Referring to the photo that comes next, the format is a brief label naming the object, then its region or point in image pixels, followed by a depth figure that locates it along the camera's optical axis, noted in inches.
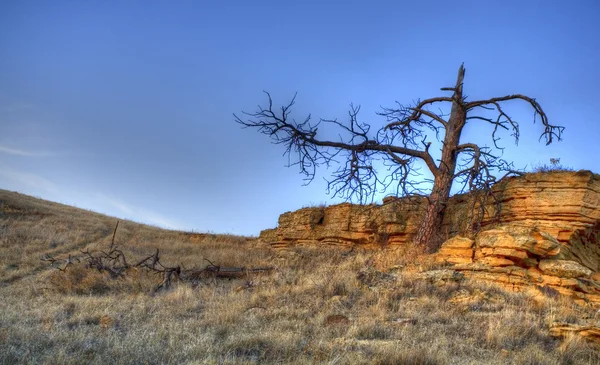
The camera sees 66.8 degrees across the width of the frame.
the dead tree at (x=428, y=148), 567.2
